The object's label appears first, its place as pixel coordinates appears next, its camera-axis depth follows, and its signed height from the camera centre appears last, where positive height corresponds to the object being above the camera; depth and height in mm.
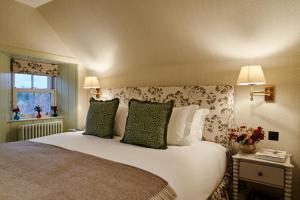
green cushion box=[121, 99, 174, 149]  1875 -290
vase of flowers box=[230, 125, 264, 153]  1945 -393
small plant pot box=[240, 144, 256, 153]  1973 -498
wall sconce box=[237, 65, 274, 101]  1882 +181
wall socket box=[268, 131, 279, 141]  2041 -388
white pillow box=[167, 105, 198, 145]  1979 -303
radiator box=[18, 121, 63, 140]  2955 -578
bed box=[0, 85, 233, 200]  1395 -489
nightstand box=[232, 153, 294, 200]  1665 -644
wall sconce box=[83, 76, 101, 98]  3222 +153
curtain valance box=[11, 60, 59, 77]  3068 +382
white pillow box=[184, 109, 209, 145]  2035 -331
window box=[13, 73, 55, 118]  3230 -8
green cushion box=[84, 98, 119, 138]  2318 -291
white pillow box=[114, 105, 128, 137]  2406 -331
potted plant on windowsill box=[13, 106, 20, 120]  3084 -307
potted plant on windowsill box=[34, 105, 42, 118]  3386 -296
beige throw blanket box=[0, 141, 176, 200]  999 -485
